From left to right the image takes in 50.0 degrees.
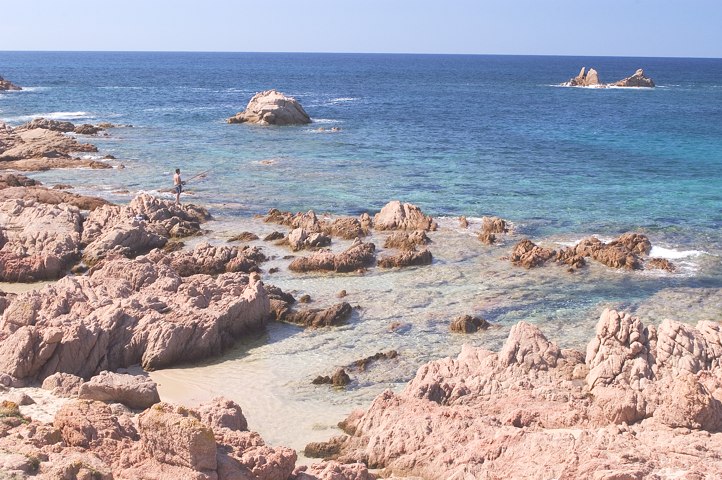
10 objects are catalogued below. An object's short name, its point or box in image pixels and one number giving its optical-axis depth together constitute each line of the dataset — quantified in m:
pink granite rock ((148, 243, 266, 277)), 26.66
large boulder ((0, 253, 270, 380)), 17.94
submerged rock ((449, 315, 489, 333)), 22.17
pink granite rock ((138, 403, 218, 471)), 11.69
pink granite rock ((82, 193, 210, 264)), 28.77
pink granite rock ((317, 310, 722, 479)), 12.55
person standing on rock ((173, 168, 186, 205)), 36.78
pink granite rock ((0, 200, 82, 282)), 26.02
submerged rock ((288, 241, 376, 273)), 27.83
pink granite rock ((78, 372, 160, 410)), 14.91
